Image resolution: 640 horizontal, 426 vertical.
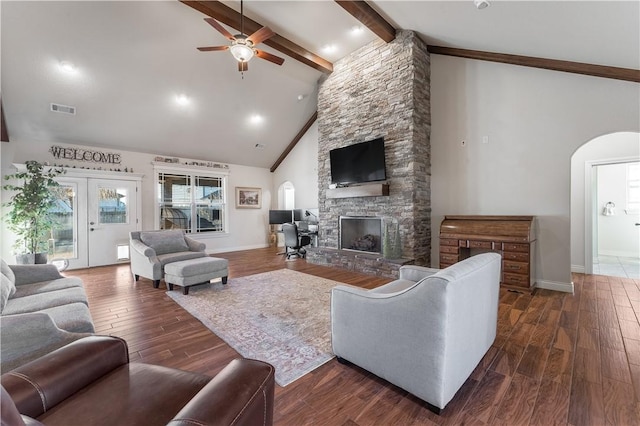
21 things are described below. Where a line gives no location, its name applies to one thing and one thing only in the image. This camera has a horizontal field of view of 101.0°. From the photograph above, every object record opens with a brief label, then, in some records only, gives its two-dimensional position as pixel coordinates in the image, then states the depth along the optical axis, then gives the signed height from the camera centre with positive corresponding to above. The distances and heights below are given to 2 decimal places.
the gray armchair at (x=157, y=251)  4.06 -0.65
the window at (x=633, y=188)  5.73 +0.45
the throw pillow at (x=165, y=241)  4.50 -0.49
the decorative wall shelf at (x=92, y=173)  5.42 +0.91
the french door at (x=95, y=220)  5.66 -0.15
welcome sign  5.59 +1.31
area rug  2.16 -1.17
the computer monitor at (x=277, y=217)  8.01 -0.16
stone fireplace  4.64 +1.52
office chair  6.43 -0.73
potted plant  4.67 +0.02
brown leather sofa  0.84 -0.69
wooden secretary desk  3.70 -0.48
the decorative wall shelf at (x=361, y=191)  4.91 +0.40
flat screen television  4.99 +0.98
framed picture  8.34 +0.46
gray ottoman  3.69 -0.86
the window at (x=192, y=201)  7.10 +0.34
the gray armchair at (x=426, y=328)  1.46 -0.75
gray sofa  1.37 -0.69
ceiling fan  3.36 +2.28
